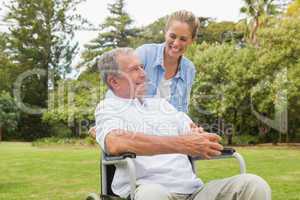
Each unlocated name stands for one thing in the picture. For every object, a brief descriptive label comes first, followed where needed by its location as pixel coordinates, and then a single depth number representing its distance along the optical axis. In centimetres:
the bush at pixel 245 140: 1581
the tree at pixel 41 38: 2412
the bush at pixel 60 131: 2008
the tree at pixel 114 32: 2700
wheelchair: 199
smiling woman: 276
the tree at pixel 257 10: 1973
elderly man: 201
